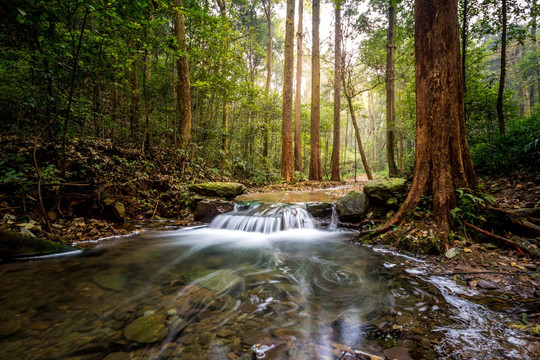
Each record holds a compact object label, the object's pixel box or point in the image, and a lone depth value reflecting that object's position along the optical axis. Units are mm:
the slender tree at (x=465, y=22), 6745
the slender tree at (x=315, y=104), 12625
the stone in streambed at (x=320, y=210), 6352
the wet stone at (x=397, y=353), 1577
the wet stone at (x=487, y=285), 2438
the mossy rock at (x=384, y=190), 4914
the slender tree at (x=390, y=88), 10007
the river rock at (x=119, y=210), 5520
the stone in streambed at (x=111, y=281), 2791
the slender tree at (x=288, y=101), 10923
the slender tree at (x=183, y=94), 8078
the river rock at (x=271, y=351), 1654
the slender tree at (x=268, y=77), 15259
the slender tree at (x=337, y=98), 11061
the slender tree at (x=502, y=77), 6451
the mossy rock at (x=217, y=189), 7254
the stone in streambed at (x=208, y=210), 6609
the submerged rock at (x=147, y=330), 1871
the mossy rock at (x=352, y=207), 5523
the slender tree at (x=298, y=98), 13730
